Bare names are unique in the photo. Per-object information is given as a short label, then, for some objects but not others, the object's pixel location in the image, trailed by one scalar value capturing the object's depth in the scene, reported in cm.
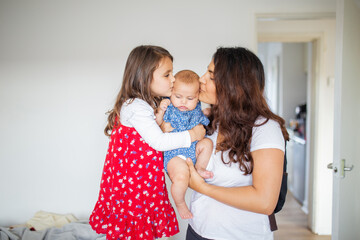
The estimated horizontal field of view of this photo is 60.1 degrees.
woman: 111
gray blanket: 223
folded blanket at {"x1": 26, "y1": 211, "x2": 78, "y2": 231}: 252
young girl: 135
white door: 170
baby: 131
